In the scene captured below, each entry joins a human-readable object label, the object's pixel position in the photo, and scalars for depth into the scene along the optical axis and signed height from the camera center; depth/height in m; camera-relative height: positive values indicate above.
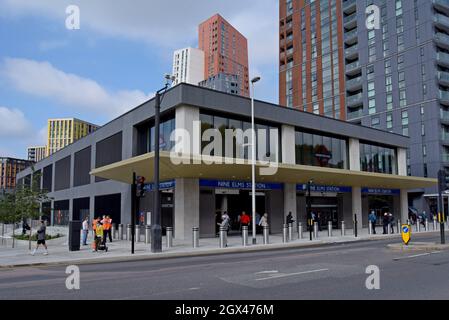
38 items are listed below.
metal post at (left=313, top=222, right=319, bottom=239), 27.95 -1.61
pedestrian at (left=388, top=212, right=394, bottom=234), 31.32 -1.34
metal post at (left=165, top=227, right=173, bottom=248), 21.48 -1.57
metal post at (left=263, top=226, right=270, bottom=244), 23.06 -1.66
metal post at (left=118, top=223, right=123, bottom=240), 27.87 -1.75
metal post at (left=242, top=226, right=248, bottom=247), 22.09 -1.63
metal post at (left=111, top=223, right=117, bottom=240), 28.75 -1.74
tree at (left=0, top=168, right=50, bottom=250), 25.75 +0.20
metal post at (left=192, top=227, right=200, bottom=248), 21.20 -1.60
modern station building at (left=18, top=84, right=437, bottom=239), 26.83 +2.41
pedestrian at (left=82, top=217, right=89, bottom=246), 23.52 -1.46
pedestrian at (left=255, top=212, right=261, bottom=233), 31.90 -1.22
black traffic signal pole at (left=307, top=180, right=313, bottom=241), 25.47 -0.74
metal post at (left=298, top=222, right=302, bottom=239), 26.97 -1.72
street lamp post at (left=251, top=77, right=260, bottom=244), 23.12 +1.65
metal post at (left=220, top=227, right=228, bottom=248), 21.22 -1.66
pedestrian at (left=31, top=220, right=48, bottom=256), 18.41 -1.27
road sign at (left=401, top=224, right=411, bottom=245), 18.88 -1.30
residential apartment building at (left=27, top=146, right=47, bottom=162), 154.80 +20.32
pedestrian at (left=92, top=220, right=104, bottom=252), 19.66 -1.42
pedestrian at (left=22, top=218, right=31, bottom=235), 29.57 -1.37
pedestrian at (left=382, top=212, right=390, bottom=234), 30.75 -1.30
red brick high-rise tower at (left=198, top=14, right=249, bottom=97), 175.50 +68.38
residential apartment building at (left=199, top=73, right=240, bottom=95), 144.50 +43.59
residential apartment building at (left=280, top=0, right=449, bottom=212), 63.19 +22.89
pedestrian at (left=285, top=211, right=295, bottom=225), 29.64 -0.93
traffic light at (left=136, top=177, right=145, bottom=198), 19.08 +0.90
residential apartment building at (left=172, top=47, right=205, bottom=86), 95.50 +43.77
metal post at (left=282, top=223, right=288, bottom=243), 24.27 -1.75
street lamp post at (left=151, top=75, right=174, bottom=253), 18.94 -0.43
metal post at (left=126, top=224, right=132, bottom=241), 27.46 -1.82
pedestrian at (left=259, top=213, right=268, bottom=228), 24.44 -0.97
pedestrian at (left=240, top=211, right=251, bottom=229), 27.06 -0.90
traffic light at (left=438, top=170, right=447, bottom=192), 19.13 +1.05
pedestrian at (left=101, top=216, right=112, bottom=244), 21.04 -0.95
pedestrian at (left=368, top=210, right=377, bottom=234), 30.58 -1.15
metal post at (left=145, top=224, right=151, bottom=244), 23.74 -1.55
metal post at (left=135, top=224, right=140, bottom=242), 25.67 -1.79
